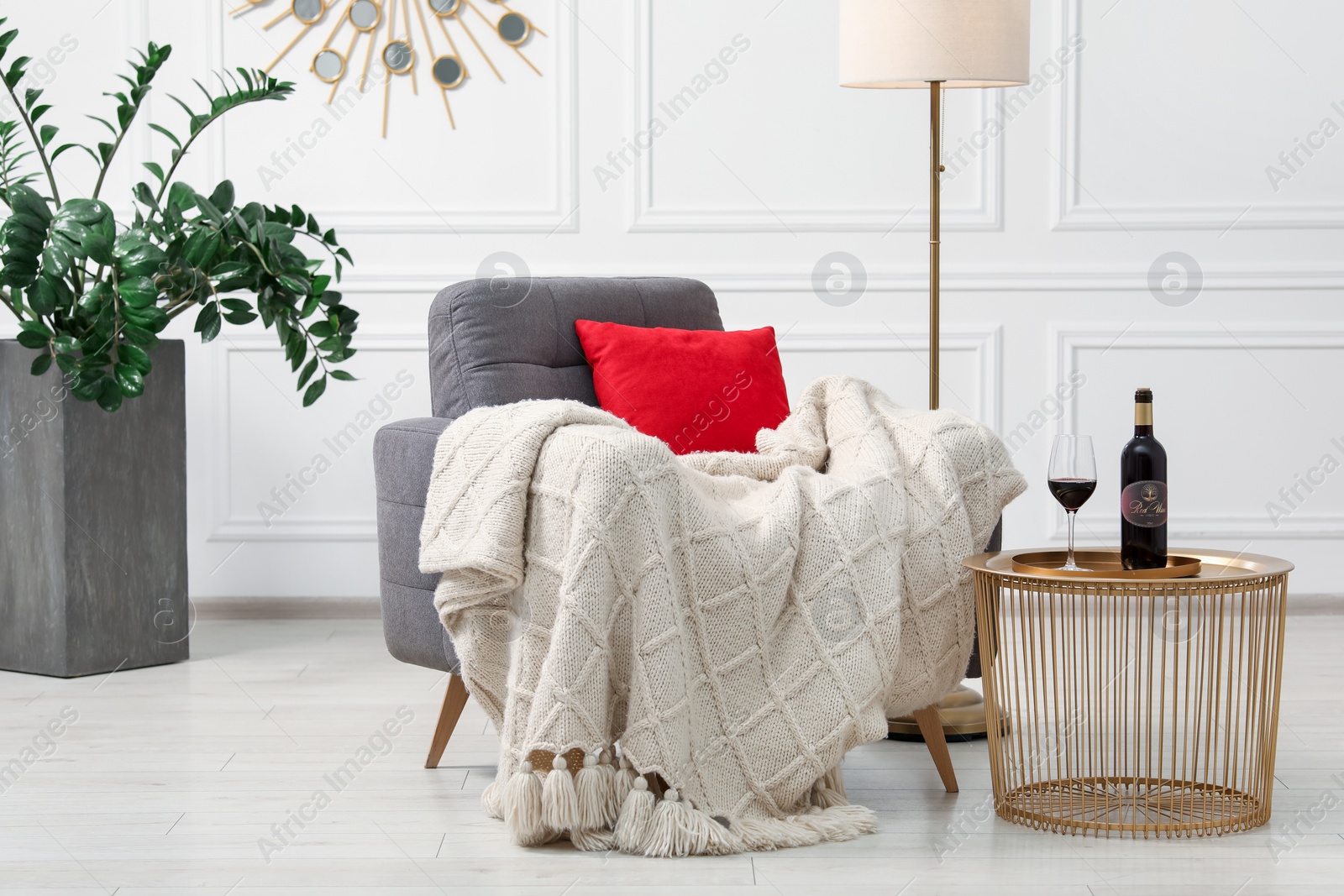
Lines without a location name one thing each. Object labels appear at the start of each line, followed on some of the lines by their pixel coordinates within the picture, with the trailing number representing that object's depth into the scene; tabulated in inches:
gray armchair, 158.2
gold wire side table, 131.8
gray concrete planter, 216.6
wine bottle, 135.1
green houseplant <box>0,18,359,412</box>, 198.2
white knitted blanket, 134.3
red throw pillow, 178.0
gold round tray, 131.3
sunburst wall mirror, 260.3
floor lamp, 178.9
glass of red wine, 139.8
